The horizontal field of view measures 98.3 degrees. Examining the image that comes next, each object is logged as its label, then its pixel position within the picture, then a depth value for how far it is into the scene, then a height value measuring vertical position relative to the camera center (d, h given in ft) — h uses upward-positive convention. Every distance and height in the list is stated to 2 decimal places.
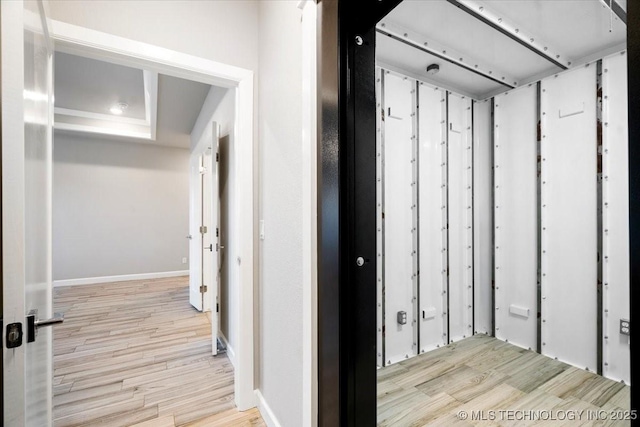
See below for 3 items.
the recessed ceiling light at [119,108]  13.35 +5.24
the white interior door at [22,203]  2.03 +0.08
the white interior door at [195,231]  11.68 -0.84
